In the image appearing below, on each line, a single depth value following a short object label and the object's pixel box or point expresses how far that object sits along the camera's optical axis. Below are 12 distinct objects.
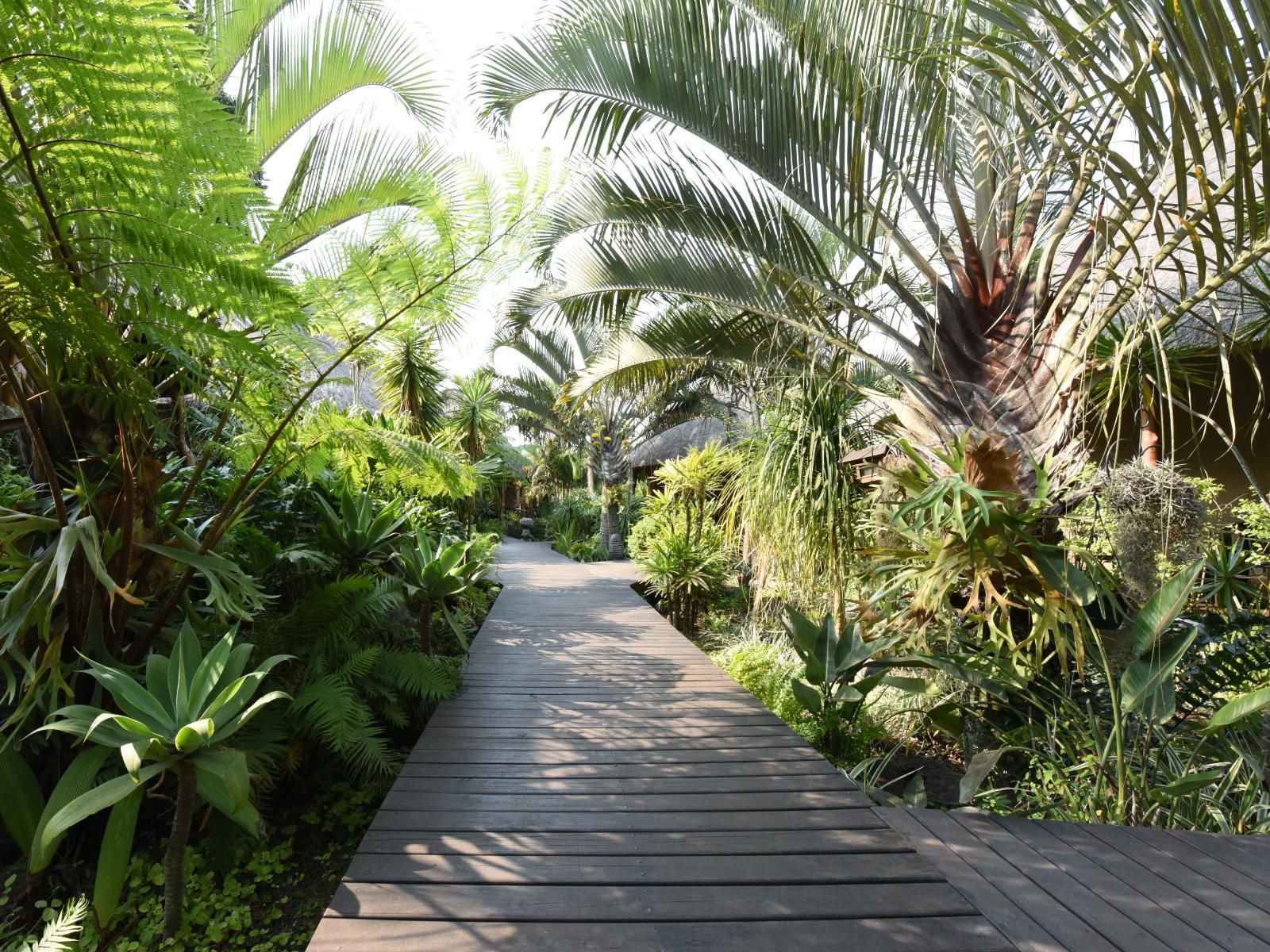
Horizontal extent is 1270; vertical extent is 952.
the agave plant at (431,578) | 4.34
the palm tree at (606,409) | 14.31
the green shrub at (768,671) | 4.69
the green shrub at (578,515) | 19.50
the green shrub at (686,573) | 8.22
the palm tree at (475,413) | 14.19
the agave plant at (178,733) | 1.91
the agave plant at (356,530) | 4.25
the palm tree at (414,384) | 9.10
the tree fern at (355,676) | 3.06
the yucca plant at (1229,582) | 3.67
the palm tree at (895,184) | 2.32
